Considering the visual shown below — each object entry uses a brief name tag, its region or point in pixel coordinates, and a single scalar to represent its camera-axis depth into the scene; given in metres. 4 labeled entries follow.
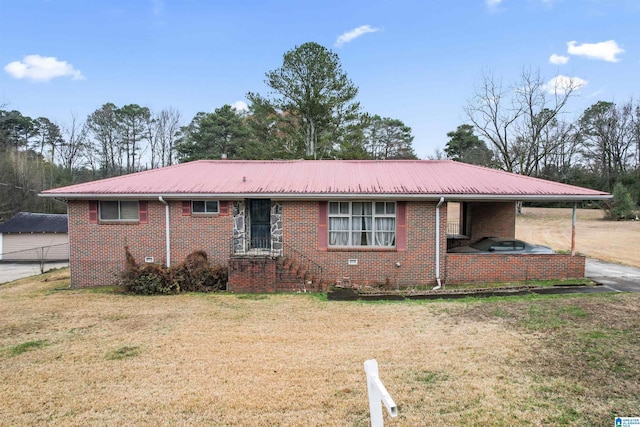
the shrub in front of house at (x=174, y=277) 10.63
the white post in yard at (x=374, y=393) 2.45
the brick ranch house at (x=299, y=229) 11.20
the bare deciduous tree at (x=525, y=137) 36.06
